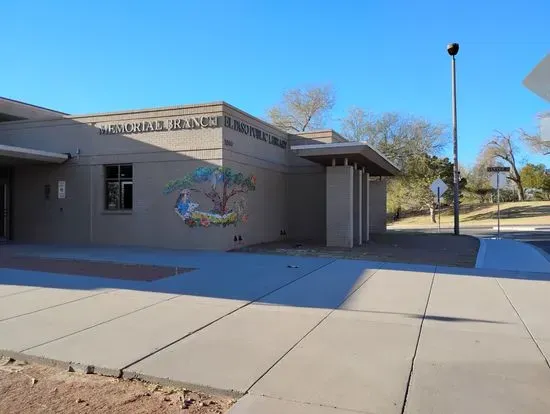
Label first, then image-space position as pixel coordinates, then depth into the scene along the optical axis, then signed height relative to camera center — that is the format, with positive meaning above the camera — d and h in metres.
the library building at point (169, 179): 15.96 +1.20
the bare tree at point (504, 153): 60.62 +7.25
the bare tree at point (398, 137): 42.53 +6.61
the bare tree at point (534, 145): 57.00 +7.84
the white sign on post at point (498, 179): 21.25 +1.40
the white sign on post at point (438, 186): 24.89 +1.29
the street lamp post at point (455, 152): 24.20 +2.97
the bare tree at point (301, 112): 48.94 +10.16
